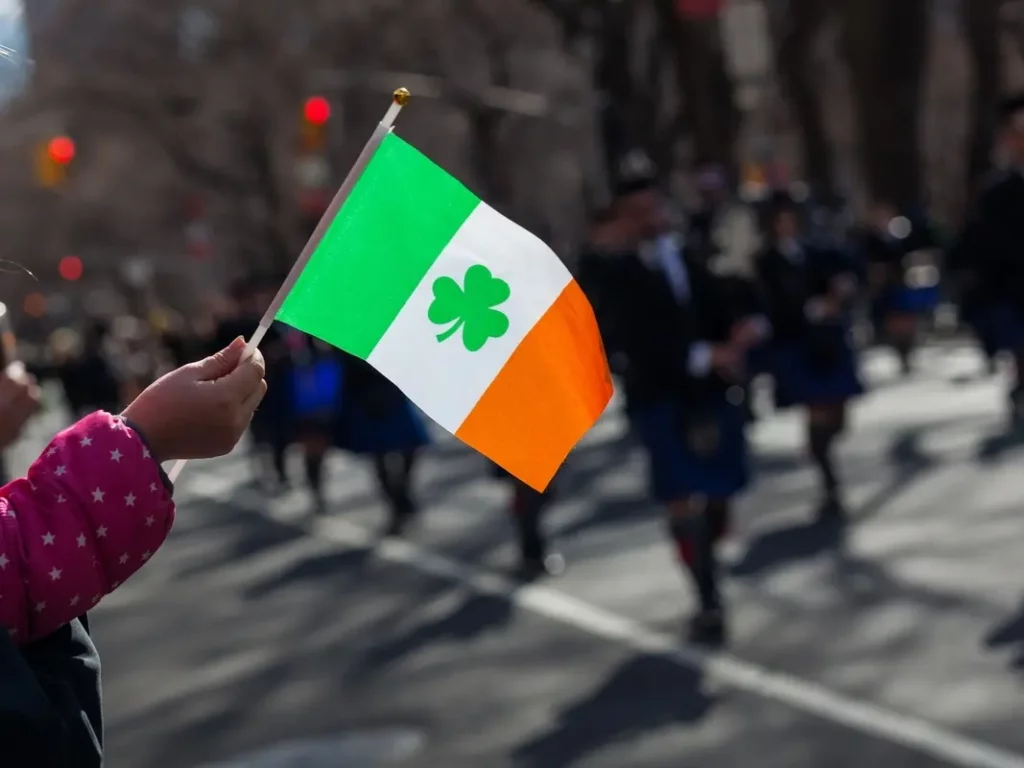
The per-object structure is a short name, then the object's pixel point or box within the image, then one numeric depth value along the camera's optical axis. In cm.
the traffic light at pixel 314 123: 2611
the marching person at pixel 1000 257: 957
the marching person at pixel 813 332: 1116
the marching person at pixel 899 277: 1938
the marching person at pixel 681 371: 793
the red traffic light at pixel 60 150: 2781
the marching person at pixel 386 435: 1282
